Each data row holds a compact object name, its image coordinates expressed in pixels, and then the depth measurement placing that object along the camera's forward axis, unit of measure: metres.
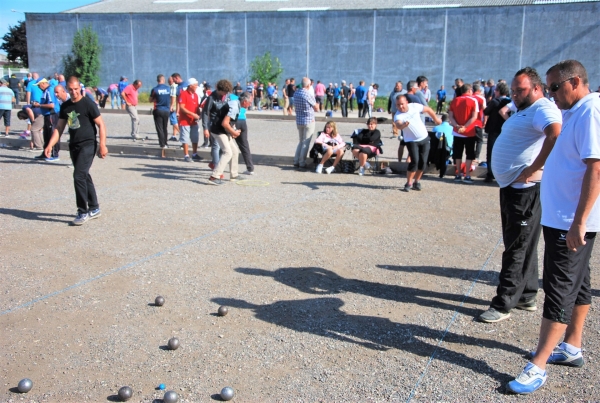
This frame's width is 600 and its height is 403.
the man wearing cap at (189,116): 13.04
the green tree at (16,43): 66.69
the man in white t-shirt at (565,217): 3.42
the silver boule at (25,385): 3.62
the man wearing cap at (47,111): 13.30
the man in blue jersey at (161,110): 14.41
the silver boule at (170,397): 3.43
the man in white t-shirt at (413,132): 9.55
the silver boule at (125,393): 3.51
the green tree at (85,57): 42.41
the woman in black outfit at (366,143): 11.93
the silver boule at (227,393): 3.52
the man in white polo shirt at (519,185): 4.49
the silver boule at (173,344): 4.17
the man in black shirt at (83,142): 7.72
